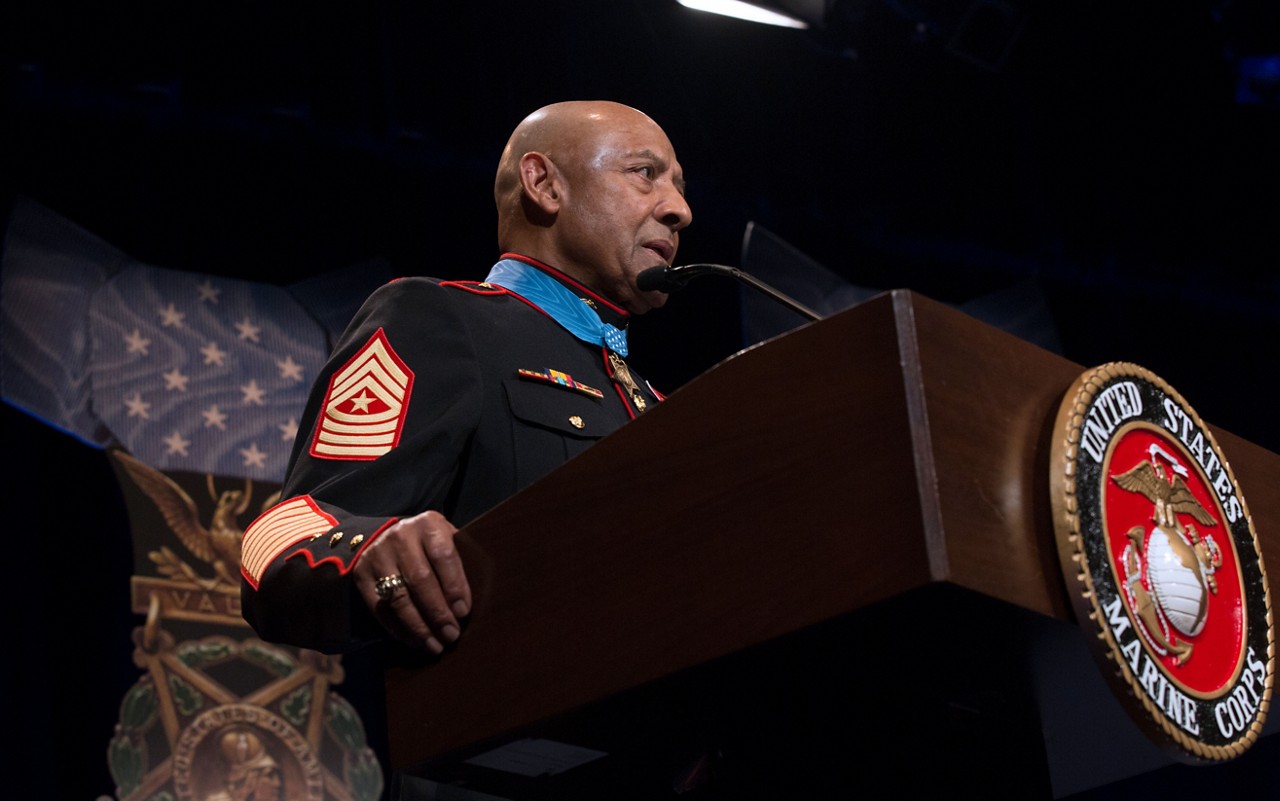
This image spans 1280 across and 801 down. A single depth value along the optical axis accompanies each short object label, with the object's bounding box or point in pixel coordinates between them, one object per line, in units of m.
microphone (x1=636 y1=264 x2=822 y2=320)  3.68
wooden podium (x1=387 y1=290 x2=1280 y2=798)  2.92
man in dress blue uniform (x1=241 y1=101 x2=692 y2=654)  3.26
